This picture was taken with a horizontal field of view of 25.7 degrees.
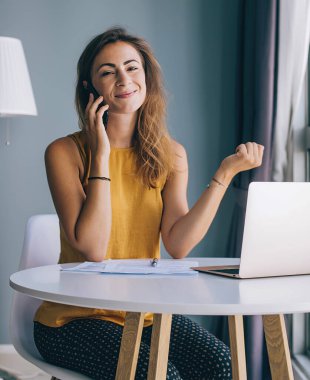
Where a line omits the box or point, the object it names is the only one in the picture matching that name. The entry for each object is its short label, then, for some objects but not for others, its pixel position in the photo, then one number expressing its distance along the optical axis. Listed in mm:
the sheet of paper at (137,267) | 1495
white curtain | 2543
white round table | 1150
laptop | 1352
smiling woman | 1616
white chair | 1730
